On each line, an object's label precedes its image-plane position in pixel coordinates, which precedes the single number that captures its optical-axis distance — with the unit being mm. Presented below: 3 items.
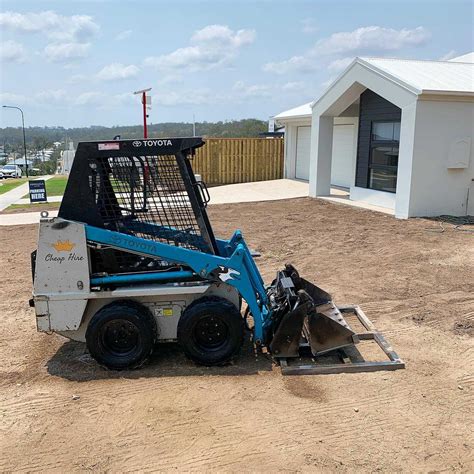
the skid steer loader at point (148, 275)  4652
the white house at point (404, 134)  11922
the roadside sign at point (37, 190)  16297
